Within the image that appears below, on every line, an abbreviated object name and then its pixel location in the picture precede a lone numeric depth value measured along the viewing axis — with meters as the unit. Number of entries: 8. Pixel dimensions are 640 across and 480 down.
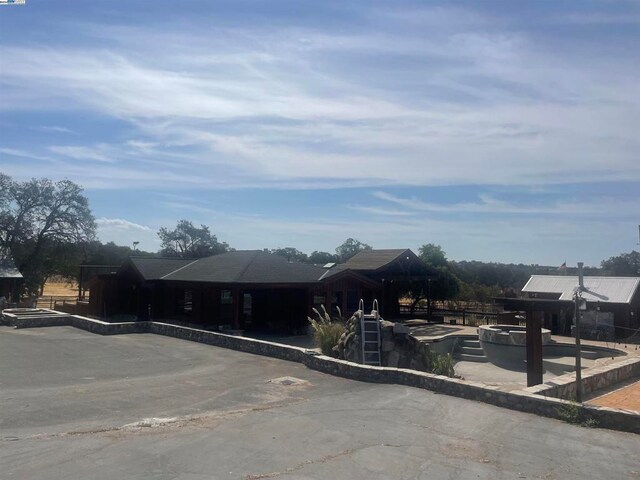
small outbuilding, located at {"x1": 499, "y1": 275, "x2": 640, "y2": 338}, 24.83
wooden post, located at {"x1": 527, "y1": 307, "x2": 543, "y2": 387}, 12.45
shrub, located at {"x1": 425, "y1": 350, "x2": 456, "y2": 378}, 14.27
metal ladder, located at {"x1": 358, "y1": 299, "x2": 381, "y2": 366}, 15.05
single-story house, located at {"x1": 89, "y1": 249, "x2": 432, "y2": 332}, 24.42
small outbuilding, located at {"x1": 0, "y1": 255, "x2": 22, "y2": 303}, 29.52
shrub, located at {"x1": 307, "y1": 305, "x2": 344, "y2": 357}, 15.92
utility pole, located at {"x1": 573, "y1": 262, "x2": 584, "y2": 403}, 10.10
